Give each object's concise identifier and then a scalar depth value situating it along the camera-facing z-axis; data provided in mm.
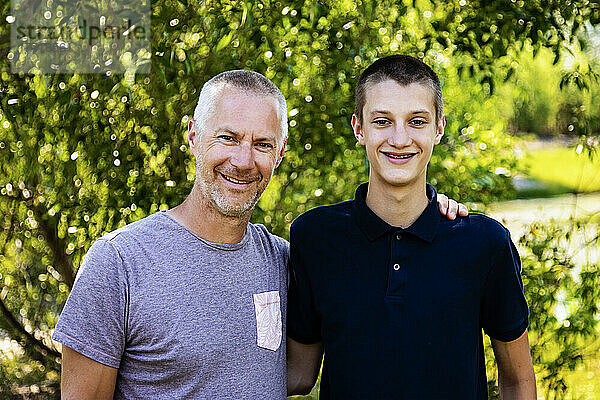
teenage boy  1828
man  1723
